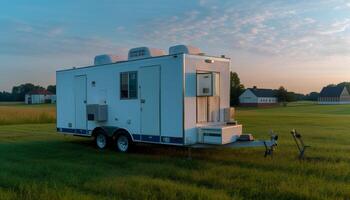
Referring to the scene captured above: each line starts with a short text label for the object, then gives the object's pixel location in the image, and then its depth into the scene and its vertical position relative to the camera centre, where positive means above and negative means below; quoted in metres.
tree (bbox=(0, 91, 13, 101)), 122.41 +1.44
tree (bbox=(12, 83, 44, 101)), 128.88 +3.78
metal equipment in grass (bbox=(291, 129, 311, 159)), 10.46 -1.22
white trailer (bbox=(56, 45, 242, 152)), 10.87 +0.01
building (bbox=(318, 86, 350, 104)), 118.12 +1.15
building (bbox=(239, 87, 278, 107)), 106.21 +0.58
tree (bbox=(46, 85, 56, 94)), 134.38 +4.05
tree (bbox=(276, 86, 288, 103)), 109.12 +1.43
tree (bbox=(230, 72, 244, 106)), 92.50 +2.53
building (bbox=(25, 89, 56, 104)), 114.22 +1.00
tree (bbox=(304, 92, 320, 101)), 148.57 +1.10
